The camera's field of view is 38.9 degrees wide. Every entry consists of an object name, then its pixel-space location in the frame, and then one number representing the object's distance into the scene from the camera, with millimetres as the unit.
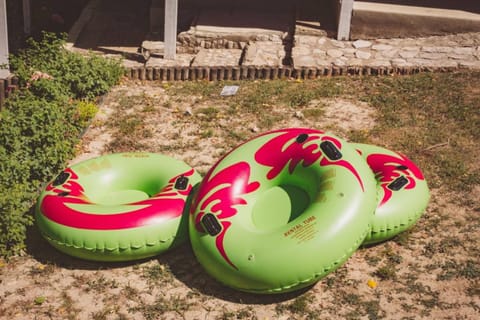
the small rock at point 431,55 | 11289
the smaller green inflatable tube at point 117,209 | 6363
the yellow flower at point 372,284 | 6285
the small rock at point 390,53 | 11448
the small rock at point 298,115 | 9487
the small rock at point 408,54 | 11398
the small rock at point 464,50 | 11432
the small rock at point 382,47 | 11680
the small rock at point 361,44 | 11805
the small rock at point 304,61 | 11086
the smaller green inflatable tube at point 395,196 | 6617
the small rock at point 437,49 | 11477
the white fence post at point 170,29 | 11211
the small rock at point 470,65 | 11012
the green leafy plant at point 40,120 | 6795
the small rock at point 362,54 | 11414
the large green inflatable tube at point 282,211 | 5840
